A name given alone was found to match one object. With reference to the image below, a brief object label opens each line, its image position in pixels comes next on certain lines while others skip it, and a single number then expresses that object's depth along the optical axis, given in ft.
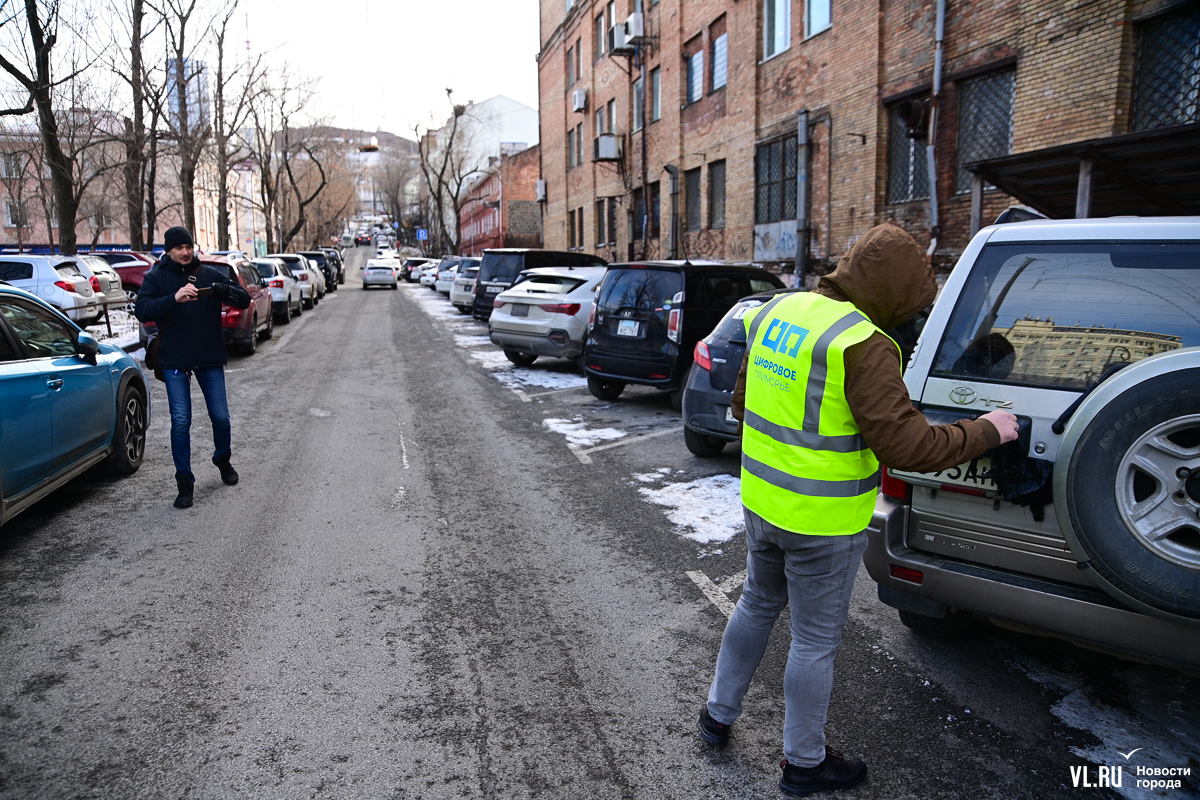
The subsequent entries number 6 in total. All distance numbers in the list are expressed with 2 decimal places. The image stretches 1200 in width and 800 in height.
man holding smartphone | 19.33
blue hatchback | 15.92
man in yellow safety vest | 8.12
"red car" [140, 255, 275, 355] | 47.47
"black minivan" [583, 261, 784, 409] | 30.37
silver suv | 8.30
